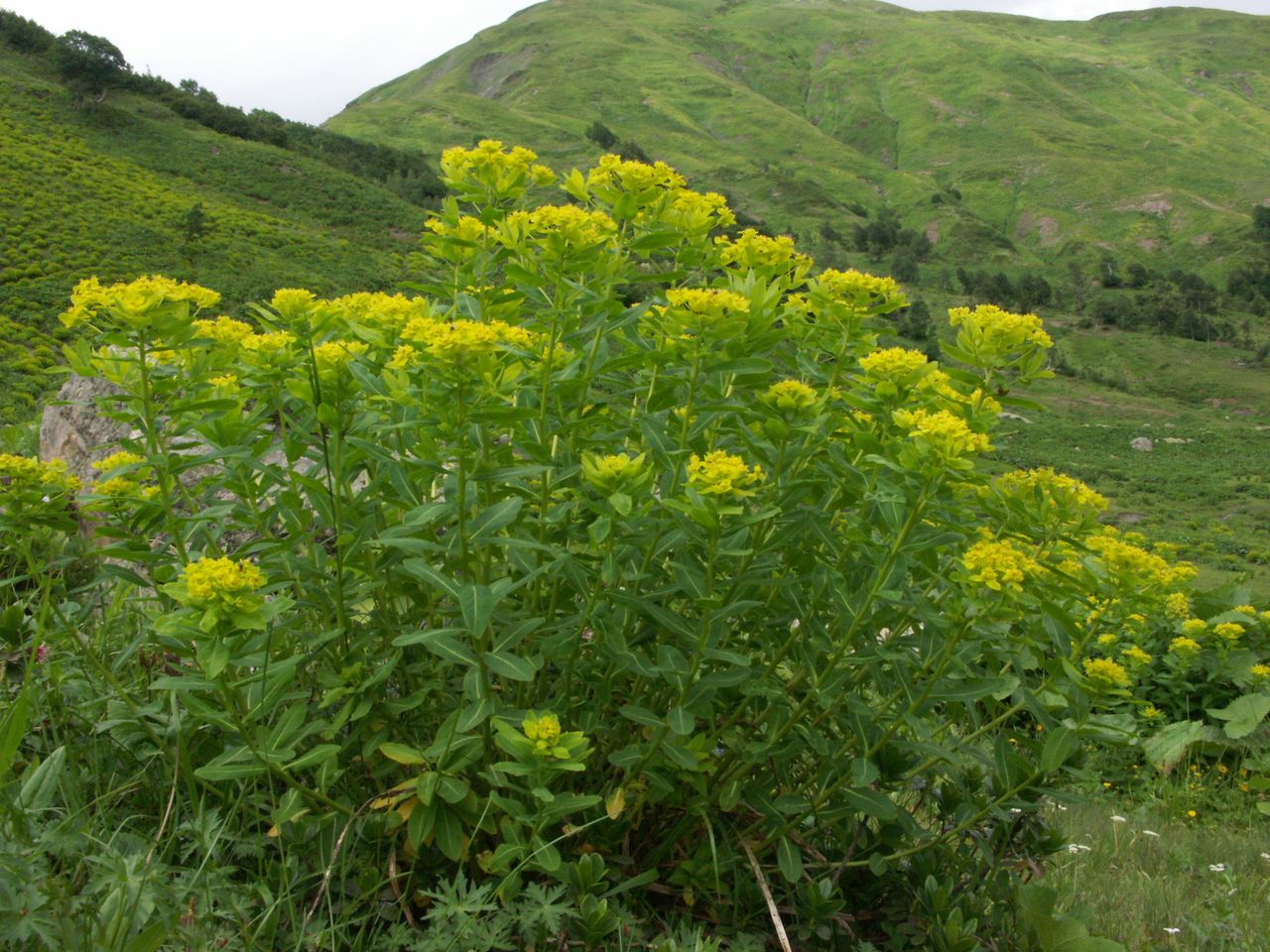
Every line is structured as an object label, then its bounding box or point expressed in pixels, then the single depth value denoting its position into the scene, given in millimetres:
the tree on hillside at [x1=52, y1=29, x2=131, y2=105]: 49531
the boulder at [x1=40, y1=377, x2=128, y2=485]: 5544
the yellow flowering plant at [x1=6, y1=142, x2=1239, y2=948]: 1852
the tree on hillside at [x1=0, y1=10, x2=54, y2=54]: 52406
